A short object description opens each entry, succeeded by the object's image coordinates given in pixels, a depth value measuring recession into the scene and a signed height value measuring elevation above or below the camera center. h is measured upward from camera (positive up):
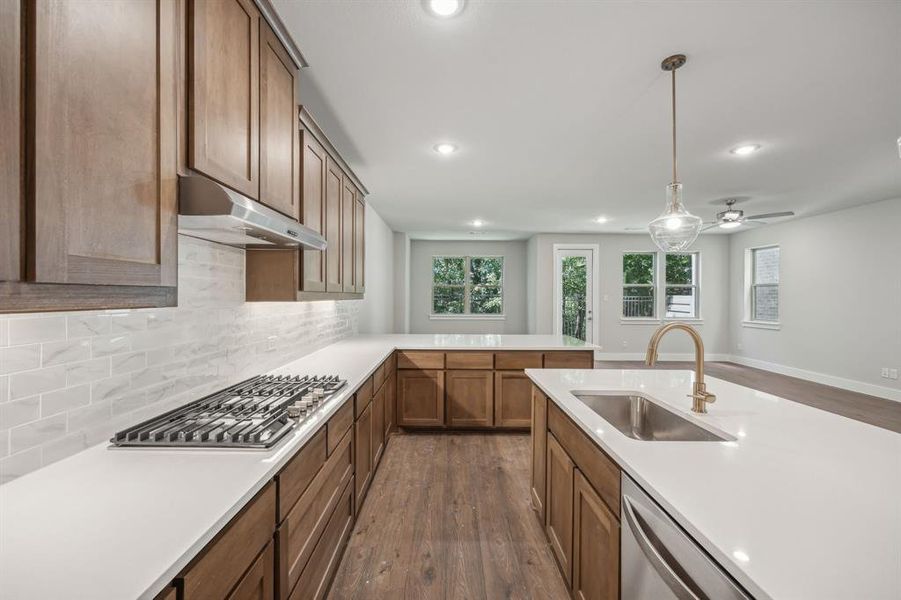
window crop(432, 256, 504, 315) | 8.35 +0.31
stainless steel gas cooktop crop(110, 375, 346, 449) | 1.20 -0.43
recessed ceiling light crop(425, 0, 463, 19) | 1.56 +1.21
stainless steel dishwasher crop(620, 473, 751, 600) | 0.75 -0.59
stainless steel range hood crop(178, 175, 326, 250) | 1.12 +0.27
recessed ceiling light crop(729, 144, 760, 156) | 3.12 +1.25
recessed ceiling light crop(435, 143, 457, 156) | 3.11 +1.24
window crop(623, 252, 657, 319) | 7.62 +0.29
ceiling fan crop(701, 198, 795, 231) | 4.41 +0.97
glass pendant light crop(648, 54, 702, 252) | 2.36 +0.48
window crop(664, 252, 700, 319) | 7.71 +0.28
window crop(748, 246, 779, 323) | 6.70 +0.28
